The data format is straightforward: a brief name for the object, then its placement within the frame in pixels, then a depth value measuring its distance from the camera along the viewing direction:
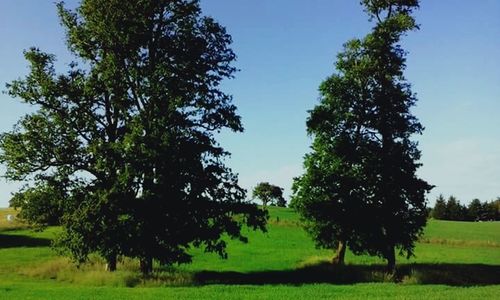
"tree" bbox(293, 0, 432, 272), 40.06
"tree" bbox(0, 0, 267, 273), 34.41
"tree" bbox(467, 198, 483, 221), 161.38
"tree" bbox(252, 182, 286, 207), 178.38
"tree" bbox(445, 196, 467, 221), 160.88
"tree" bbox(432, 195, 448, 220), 160.62
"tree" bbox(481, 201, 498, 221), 161.00
